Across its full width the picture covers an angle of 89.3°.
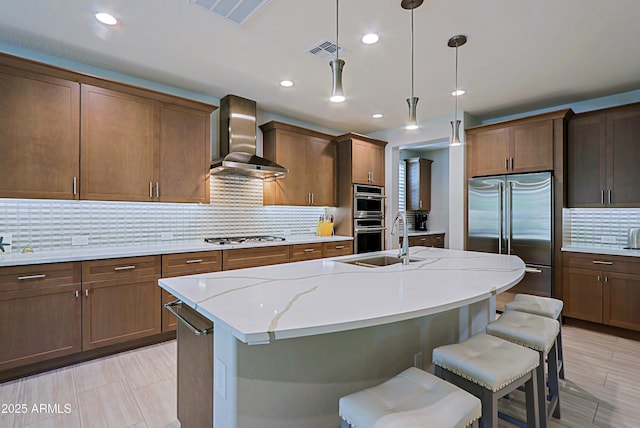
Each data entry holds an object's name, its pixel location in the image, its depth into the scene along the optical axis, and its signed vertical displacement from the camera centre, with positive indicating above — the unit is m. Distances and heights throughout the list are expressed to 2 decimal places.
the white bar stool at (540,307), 2.21 -0.64
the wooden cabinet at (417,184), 6.58 +0.66
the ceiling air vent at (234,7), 2.11 +1.40
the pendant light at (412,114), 2.39 +0.77
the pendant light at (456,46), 2.57 +1.41
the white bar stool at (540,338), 1.72 -0.68
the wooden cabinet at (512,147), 3.82 +0.86
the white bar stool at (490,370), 1.36 -0.68
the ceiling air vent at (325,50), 2.66 +1.42
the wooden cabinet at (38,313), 2.35 -0.74
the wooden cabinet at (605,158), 3.45 +0.65
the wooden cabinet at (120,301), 2.68 -0.74
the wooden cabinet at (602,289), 3.24 -0.77
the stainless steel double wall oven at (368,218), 4.88 -0.03
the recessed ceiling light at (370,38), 2.54 +1.42
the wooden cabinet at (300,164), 4.32 +0.75
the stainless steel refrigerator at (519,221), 3.74 -0.06
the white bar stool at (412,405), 1.06 -0.66
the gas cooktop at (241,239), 3.72 -0.29
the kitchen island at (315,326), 1.17 -0.37
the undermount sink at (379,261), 2.47 -0.35
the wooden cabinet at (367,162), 4.93 +0.85
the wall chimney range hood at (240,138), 3.73 +0.94
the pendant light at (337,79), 1.85 +0.79
